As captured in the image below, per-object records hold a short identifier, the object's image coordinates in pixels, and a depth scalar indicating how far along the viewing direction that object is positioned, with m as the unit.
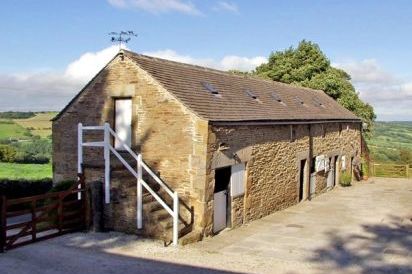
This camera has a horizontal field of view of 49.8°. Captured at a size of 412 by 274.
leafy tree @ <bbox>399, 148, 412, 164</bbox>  44.47
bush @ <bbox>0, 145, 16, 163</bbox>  37.29
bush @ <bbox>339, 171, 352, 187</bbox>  25.86
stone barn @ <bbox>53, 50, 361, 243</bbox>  12.97
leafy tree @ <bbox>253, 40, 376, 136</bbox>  35.41
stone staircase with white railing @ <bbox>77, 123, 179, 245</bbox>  12.04
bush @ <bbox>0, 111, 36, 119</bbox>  80.88
